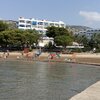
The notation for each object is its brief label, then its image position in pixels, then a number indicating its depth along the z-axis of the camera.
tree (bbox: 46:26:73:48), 43.22
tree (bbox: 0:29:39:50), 40.08
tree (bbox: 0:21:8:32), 46.06
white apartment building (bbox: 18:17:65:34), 76.41
